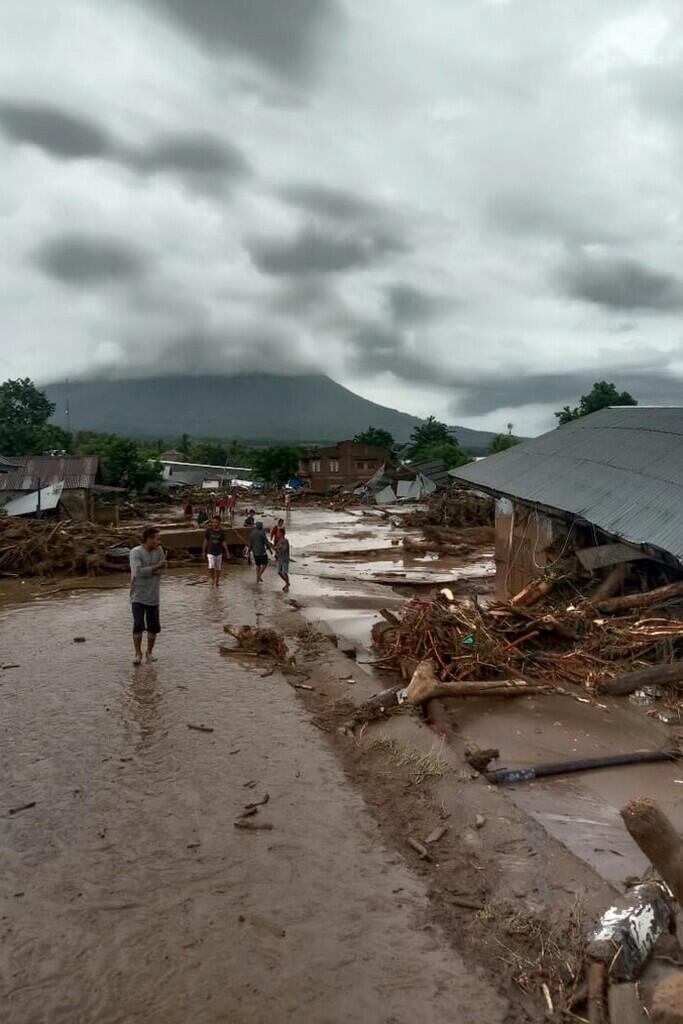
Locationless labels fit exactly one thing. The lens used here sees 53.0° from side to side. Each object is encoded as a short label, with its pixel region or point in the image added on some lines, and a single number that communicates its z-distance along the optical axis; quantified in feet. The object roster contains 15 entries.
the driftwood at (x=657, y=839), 10.04
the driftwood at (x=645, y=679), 27.76
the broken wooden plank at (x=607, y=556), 34.88
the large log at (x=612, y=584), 35.29
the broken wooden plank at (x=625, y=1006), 10.71
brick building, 210.18
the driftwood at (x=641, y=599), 31.17
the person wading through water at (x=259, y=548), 57.47
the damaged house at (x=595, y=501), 31.63
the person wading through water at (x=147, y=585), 30.04
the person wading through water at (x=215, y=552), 55.36
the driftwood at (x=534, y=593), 37.37
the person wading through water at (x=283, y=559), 56.65
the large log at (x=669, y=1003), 9.91
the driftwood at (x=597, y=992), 10.94
